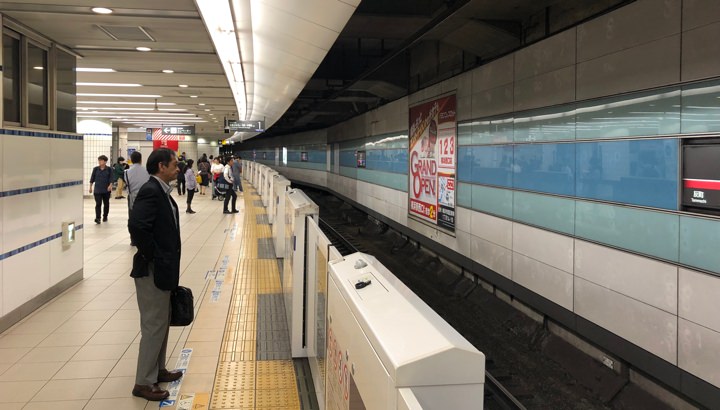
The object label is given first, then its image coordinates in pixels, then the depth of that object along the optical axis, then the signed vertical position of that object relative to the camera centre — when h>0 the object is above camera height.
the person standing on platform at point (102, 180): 12.08 +0.04
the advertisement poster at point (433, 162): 9.59 +0.45
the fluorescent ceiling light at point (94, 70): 8.98 +1.85
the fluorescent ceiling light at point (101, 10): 5.23 +1.64
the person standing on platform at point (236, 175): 15.42 +0.25
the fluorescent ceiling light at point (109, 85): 10.98 +1.95
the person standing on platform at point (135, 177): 8.26 +0.08
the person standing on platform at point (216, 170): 18.11 +0.43
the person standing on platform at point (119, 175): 18.17 +0.23
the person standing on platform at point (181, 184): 21.55 -0.05
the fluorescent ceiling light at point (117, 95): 12.97 +2.04
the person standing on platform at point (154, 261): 3.69 -0.53
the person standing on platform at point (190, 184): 15.42 -0.04
